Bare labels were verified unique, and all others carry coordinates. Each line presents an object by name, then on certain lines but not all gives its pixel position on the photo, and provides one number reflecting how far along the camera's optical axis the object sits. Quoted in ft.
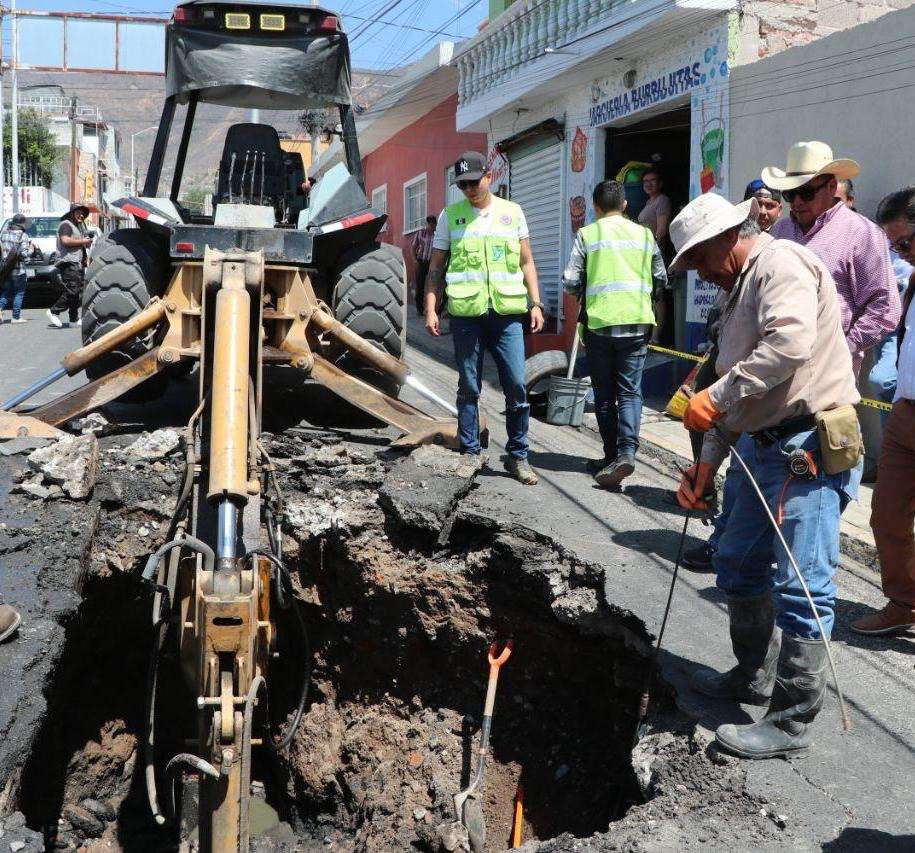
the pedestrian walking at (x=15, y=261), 44.83
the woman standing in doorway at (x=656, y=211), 30.40
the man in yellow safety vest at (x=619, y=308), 19.17
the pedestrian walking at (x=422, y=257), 52.18
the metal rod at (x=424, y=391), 19.69
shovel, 14.08
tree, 140.05
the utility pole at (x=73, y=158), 147.02
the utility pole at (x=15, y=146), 97.89
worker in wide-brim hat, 9.96
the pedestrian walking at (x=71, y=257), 43.45
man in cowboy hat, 14.75
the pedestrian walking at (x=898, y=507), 13.05
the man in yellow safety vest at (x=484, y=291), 18.49
